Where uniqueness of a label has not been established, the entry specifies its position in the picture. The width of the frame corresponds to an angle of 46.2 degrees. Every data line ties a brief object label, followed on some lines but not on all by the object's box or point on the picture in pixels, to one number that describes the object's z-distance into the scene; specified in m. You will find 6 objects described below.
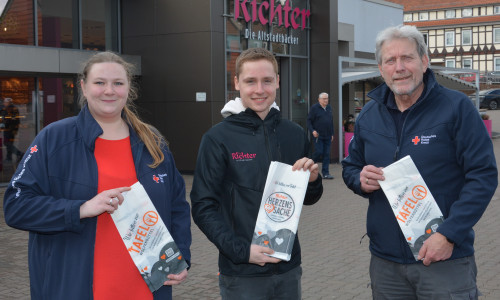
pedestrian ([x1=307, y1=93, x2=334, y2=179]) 14.10
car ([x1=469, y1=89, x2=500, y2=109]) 46.91
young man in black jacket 2.87
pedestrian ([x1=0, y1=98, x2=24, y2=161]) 12.95
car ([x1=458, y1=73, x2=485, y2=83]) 46.57
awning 17.02
